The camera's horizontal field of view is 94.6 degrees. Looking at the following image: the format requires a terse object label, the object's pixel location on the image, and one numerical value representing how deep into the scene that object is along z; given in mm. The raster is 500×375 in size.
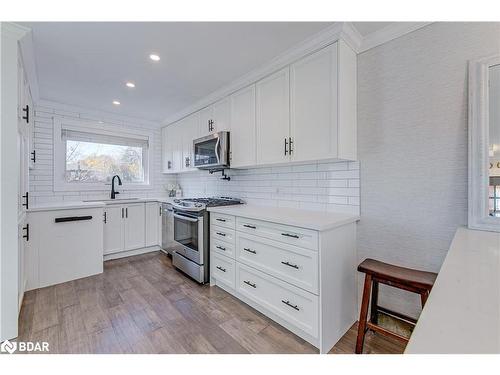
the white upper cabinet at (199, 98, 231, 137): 2914
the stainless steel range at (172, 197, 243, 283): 2643
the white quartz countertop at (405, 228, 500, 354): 459
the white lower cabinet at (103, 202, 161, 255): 3500
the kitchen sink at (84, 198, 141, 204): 3599
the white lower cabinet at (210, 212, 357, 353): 1624
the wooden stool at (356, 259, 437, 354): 1371
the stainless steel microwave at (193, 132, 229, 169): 2832
